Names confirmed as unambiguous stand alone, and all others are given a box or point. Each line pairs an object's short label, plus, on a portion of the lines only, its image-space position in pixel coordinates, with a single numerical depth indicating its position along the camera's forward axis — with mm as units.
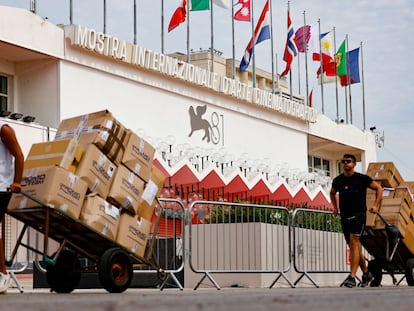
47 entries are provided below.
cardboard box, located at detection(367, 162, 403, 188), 13852
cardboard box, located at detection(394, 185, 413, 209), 13789
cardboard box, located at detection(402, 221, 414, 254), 13555
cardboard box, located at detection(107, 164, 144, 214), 9383
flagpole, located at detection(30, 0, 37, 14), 28234
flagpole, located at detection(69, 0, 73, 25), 29281
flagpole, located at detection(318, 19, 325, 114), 44406
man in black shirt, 12070
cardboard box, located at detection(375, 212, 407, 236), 13383
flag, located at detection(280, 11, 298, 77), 41031
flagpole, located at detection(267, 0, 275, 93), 41012
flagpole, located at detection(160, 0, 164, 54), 34281
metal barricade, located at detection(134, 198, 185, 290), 12027
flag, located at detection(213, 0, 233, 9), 36219
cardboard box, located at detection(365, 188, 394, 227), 13781
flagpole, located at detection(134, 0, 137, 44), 31830
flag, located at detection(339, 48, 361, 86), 46406
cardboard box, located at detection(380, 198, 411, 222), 13594
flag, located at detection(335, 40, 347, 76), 45562
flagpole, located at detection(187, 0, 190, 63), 34844
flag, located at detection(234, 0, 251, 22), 38378
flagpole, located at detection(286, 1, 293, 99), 44109
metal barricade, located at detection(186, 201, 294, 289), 12562
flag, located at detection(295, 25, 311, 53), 43062
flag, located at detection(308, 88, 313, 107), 46750
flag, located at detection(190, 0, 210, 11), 34906
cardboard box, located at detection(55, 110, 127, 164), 9242
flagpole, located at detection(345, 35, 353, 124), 46344
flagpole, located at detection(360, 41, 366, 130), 49656
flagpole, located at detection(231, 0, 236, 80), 37900
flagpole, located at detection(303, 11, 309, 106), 42975
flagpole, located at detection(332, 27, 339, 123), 45969
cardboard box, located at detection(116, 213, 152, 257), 9367
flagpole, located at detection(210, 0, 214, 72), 36156
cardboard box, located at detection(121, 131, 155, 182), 9664
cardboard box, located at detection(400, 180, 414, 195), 14403
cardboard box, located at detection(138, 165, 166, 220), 9828
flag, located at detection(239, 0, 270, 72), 39094
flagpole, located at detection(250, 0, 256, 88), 39309
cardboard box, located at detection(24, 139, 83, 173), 8898
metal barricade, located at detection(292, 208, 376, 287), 13703
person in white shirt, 8398
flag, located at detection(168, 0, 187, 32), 34688
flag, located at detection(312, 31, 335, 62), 45406
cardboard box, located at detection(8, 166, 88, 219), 8648
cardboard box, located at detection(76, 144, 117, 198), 9055
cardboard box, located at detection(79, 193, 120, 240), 8930
